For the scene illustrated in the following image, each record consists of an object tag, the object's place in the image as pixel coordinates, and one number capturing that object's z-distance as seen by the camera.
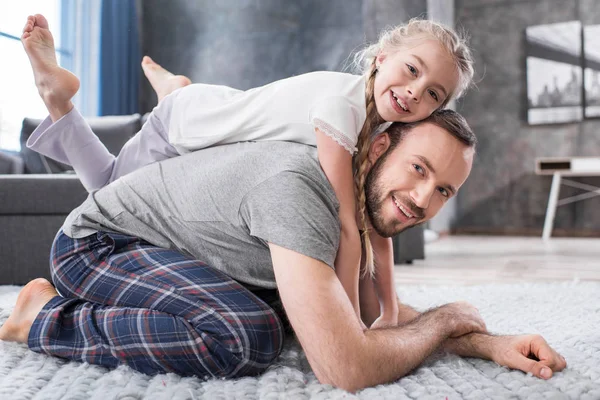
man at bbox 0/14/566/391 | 1.03
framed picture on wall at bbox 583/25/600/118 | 5.71
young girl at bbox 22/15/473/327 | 1.21
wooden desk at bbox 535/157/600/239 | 5.20
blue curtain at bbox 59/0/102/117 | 4.87
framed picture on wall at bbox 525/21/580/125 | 5.79
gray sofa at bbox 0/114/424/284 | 2.47
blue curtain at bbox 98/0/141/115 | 5.16
